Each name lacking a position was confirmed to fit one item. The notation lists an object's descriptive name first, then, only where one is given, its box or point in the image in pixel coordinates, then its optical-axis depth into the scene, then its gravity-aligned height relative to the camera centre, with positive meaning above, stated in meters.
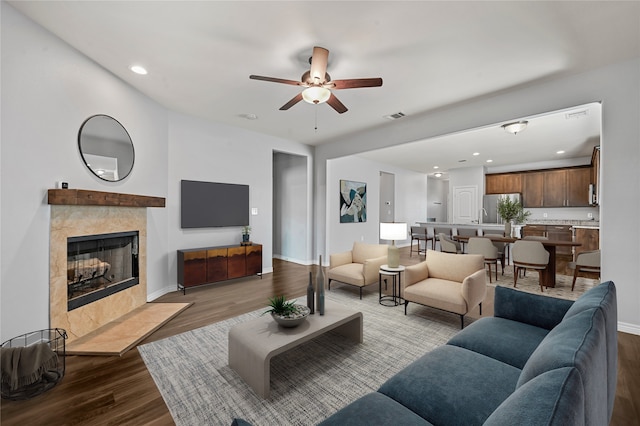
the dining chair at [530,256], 4.31 -0.68
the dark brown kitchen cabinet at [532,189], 7.83 +0.72
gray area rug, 1.80 -1.29
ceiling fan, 2.53 +1.25
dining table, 4.49 -0.87
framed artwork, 6.95 +0.31
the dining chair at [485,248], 4.95 -0.64
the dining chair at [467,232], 6.02 -0.42
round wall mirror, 2.97 +0.76
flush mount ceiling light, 4.56 +1.48
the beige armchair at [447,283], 2.91 -0.84
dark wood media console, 4.23 -0.86
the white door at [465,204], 8.89 +0.31
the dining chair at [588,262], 3.91 -0.71
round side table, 3.70 -1.21
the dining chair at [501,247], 5.28 -0.66
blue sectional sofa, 0.74 -0.82
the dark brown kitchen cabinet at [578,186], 7.14 +0.73
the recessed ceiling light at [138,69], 3.09 +1.65
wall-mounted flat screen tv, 4.57 +0.15
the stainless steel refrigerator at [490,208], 8.47 +0.17
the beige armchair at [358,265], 3.99 -0.83
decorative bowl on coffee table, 2.14 -0.83
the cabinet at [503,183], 8.25 +0.95
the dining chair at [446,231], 6.77 -0.44
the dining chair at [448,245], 5.86 -0.69
